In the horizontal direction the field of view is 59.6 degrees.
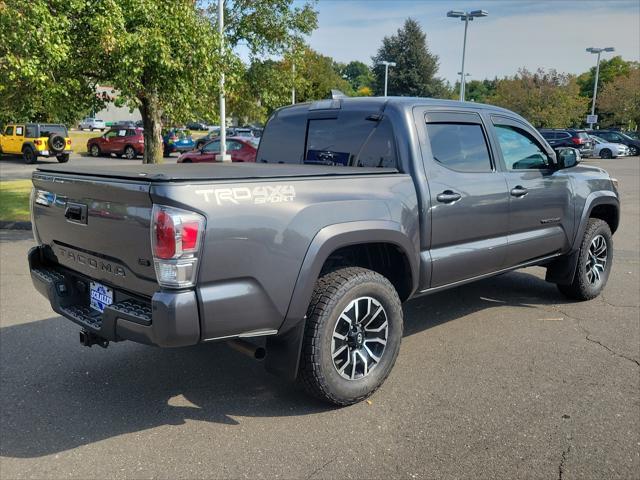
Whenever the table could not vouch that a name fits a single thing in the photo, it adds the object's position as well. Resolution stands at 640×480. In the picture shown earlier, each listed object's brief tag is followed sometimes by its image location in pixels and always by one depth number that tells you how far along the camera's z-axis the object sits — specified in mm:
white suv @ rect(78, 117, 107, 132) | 65125
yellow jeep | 25312
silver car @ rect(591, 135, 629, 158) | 33312
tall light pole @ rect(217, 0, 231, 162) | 10323
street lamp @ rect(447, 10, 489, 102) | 30125
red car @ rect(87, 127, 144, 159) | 28203
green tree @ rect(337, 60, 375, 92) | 151850
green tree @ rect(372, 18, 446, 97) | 66312
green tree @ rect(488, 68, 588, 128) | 43344
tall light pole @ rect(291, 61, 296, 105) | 16031
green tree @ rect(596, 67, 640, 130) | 47312
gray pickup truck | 2791
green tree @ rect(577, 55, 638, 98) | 75475
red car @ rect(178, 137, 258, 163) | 19031
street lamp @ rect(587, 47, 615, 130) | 42500
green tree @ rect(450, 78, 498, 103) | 116125
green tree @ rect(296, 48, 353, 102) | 41969
